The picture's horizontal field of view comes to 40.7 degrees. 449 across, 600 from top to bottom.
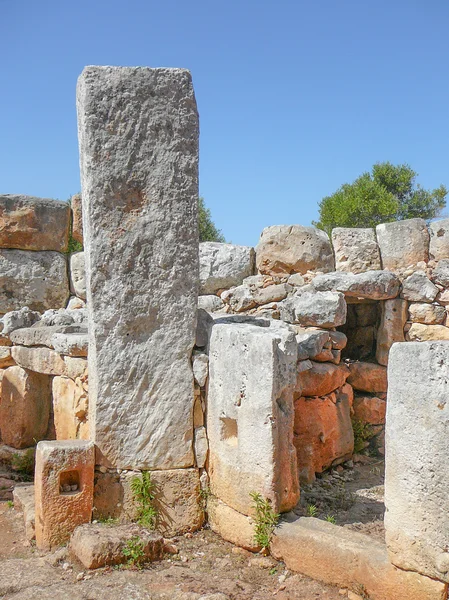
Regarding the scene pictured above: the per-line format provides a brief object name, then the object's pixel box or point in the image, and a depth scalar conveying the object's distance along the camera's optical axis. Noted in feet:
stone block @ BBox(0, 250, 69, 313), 23.18
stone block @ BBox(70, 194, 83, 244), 23.53
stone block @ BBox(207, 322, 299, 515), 13.47
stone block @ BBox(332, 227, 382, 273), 23.91
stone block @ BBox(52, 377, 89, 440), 17.06
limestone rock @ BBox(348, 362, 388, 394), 23.47
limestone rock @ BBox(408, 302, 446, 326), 22.59
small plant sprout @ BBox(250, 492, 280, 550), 13.35
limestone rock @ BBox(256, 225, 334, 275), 23.66
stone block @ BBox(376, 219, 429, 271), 23.62
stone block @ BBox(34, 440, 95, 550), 14.10
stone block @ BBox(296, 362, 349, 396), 19.66
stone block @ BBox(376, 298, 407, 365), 23.16
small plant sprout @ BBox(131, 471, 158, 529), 14.80
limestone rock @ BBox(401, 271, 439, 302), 22.52
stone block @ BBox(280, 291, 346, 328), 21.16
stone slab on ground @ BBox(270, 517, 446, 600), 10.82
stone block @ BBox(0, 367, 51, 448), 21.45
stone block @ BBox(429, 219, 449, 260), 23.45
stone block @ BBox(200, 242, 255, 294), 24.26
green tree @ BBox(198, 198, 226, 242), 69.21
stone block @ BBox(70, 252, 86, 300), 23.73
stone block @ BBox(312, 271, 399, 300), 22.27
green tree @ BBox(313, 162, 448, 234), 65.46
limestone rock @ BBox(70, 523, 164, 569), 12.92
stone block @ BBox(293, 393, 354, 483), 19.25
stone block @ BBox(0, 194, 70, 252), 23.04
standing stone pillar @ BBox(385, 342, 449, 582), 10.32
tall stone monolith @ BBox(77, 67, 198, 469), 14.52
